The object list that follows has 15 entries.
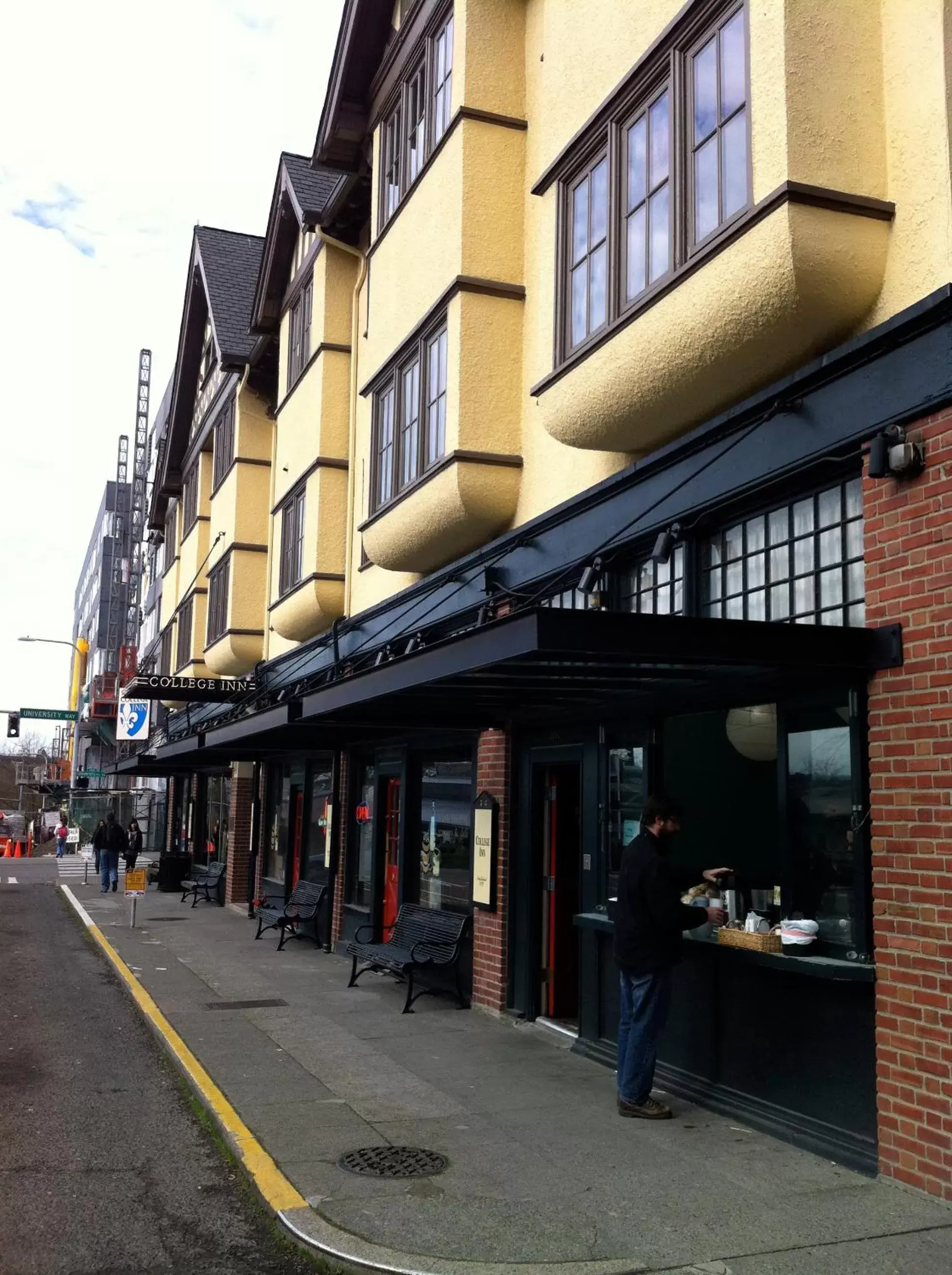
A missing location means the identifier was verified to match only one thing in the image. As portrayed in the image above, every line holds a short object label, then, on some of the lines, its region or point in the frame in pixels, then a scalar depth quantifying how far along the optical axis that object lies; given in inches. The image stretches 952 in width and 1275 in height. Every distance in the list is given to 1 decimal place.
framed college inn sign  423.2
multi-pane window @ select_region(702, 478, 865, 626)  265.9
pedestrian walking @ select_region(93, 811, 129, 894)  1040.8
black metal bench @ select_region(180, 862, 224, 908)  912.3
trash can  1042.1
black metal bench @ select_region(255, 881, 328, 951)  613.0
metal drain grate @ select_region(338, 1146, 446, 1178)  235.0
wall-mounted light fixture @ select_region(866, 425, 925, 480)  235.6
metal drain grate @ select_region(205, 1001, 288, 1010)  433.7
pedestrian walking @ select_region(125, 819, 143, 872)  1067.3
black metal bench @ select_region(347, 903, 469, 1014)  430.3
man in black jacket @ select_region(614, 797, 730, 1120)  269.4
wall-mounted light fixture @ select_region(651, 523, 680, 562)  311.9
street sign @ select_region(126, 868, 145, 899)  705.0
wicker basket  264.1
